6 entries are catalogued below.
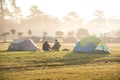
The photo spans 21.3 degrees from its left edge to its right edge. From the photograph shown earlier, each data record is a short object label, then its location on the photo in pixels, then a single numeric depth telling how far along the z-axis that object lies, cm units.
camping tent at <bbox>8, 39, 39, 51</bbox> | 3775
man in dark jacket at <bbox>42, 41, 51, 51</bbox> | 3669
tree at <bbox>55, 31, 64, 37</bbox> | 11249
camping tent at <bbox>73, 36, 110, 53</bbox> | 3431
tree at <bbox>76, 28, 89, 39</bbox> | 10960
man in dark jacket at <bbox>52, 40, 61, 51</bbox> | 3759
